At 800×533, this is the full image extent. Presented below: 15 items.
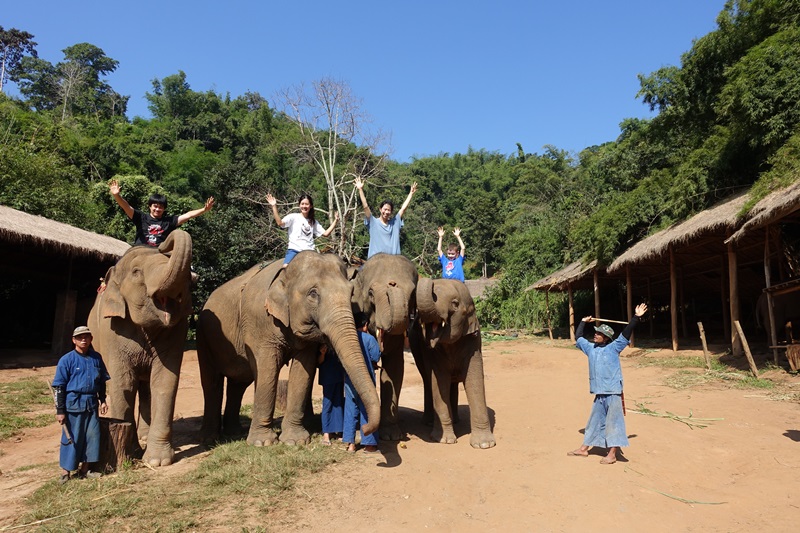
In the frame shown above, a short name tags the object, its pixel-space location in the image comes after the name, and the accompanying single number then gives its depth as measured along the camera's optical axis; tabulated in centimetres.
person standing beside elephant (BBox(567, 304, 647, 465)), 645
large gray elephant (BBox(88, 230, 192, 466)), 636
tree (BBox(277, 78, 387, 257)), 2785
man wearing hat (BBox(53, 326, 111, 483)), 579
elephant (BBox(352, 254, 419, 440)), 620
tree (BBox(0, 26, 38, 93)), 6762
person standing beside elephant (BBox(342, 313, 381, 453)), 680
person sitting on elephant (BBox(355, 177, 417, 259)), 751
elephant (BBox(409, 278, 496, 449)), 676
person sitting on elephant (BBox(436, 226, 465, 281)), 834
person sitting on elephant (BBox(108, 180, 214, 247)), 717
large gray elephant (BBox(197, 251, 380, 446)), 642
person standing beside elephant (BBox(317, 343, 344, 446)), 720
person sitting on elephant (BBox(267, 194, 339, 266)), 758
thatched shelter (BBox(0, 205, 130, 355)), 1600
